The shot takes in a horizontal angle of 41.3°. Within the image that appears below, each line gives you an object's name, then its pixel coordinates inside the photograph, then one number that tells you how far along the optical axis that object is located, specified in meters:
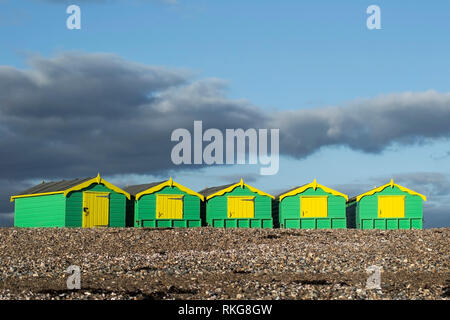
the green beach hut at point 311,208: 43.03
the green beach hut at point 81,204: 38.66
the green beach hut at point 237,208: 41.88
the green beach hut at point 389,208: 44.12
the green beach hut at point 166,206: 40.41
